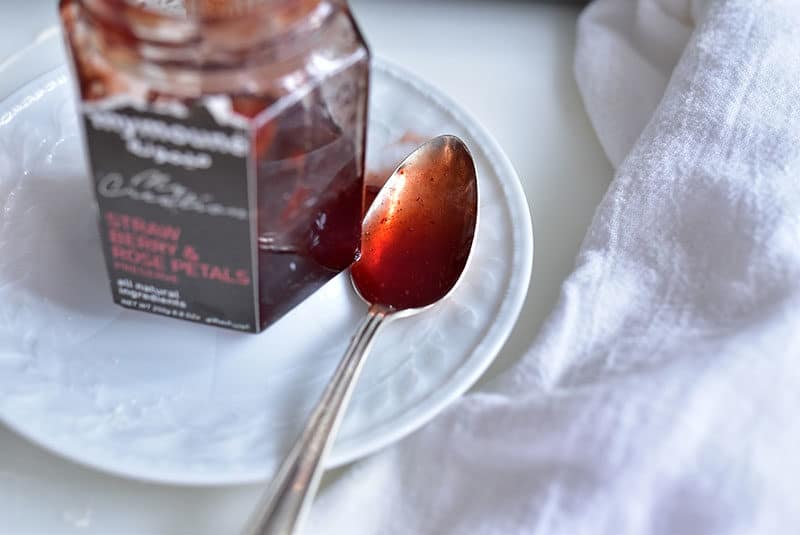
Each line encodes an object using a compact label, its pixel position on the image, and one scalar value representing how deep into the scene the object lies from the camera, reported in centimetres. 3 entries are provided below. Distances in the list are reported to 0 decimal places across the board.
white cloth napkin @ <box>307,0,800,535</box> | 43
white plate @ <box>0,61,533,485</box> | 46
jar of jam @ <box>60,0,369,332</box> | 42
